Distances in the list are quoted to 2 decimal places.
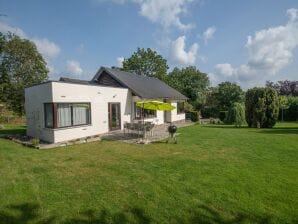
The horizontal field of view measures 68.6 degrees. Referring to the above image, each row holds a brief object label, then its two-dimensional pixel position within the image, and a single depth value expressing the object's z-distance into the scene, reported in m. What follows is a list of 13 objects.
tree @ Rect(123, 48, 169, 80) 46.59
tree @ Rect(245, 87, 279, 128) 20.86
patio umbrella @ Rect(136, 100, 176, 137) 14.18
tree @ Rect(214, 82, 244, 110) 35.50
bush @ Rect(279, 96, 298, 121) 31.49
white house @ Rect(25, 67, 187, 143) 13.23
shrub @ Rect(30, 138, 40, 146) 12.12
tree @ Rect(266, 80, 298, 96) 49.29
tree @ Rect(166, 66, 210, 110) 37.20
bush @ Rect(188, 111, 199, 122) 27.80
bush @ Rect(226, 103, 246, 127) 24.17
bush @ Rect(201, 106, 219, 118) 34.66
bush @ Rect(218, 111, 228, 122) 28.10
